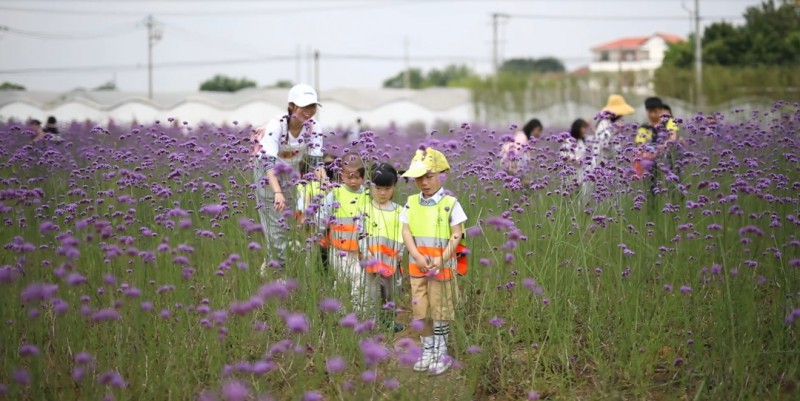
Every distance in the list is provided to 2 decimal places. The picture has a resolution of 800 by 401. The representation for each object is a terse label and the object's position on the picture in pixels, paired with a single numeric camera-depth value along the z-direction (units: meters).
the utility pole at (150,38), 54.53
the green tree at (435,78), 94.38
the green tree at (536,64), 107.11
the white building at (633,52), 114.44
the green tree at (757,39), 48.62
